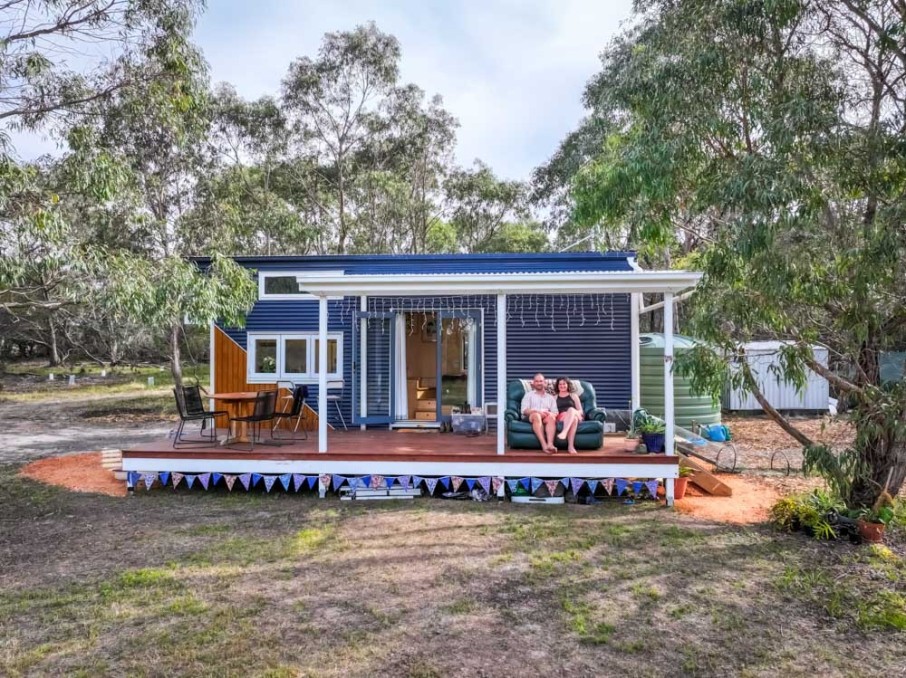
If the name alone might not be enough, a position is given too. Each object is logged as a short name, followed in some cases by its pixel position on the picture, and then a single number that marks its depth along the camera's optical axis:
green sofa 6.82
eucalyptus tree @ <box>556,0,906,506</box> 4.73
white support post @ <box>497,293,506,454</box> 6.59
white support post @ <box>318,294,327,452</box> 6.83
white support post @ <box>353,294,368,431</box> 9.37
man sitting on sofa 6.70
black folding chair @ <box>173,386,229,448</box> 7.12
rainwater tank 10.91
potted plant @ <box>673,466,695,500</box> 6.60
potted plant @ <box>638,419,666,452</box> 6.67
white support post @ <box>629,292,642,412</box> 9.11
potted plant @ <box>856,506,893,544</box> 5.03
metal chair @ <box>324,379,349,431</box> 9.34
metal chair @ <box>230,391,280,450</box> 7.08
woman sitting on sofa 6.71
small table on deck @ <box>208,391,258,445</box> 7.53
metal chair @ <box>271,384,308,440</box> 7.43
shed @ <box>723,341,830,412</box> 13.80
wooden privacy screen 9.52
